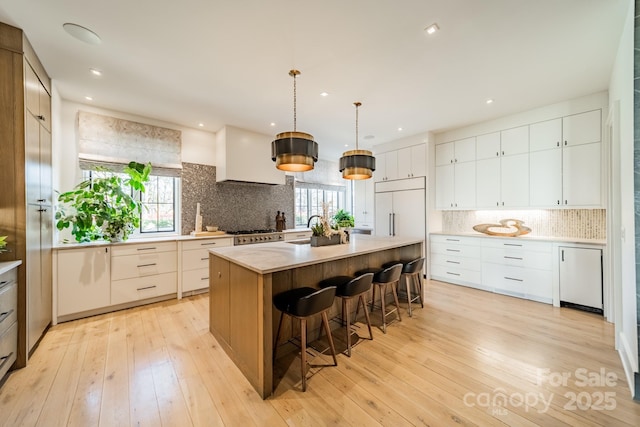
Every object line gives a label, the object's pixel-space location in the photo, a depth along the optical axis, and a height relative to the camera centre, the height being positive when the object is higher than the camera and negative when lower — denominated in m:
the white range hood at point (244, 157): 4.28 +1.04
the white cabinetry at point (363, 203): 5.89 +0.25
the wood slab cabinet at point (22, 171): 2.01 +0.38
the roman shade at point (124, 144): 3.39 +1.07
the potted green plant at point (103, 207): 3.05 +0.10
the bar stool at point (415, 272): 3.02 -0.74
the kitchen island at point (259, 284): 1.75 -0.64
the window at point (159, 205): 3.99 +0.16
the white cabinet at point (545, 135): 3.49 +1.14
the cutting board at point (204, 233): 4.04 -0.33
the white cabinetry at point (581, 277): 3.07 -0.85
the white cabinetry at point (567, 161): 3.21 +0.71
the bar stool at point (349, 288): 2.22 -0.71
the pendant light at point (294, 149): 2.16 +0.58
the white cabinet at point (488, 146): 4.07 +1.14
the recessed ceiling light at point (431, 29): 1.98 +1.53
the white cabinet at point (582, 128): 3.18 +1.14
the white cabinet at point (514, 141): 3.78 +1.14
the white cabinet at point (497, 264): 3.49 -0.84
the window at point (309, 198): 5.95 +0.41
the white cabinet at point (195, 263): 3.72 -0.77
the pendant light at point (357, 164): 2.96 +0.61
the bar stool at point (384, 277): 2.64 -0.71
